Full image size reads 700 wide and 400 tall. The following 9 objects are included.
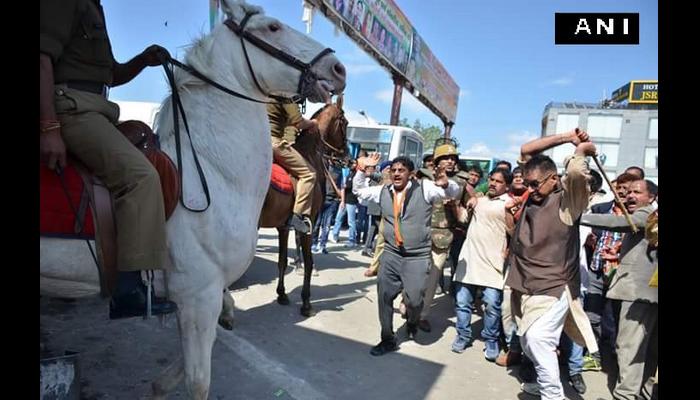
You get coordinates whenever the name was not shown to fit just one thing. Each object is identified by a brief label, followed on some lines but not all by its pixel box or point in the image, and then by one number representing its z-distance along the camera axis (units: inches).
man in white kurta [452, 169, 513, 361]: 176.4
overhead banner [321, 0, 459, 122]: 507.2
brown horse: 191.0
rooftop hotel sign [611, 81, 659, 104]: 1615.4
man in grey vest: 171.6
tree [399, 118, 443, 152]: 2618.1
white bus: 547.2
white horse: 91.5
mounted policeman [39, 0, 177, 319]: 74.4
